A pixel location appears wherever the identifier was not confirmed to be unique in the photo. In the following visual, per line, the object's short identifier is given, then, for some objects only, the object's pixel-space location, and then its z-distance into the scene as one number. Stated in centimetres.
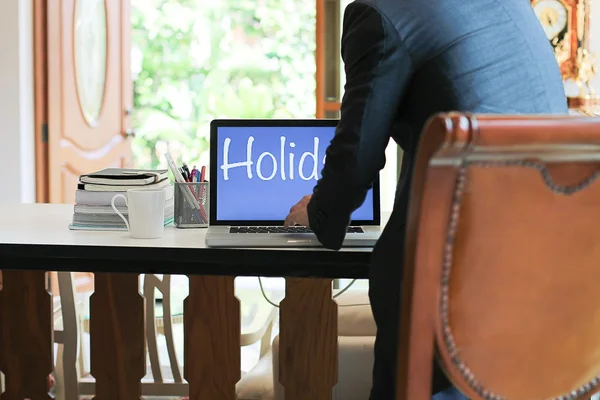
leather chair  246
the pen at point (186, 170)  352
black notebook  348
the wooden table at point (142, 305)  321
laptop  341
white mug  333
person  286
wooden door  622
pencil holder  351
